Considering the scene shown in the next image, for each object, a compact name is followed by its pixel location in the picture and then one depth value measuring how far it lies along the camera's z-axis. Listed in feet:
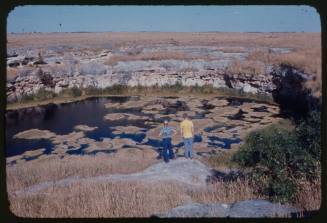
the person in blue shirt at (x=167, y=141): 34.17
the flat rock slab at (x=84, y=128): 54.36
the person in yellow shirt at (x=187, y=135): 33.12
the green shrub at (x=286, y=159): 25.41
